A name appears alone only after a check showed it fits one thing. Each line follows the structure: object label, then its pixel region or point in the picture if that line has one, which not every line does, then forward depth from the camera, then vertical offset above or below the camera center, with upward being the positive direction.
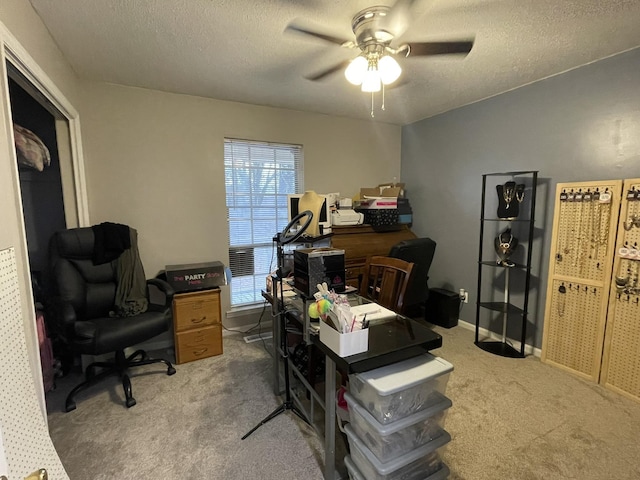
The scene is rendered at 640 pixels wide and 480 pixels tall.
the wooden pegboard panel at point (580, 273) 2.19 -0.53
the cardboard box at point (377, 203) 3.36 +0.03
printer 3.12 -0.12
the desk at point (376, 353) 1.18 -0.60
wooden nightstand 2.62 -1.06
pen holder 1.19 -0.55
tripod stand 1.72 -0.94
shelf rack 2.59 -0.59
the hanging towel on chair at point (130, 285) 2.36 -0.64
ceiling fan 1.49 +0.86
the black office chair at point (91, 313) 2.00 -0.80
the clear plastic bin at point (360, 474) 1.30 -1.17
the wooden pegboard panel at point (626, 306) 2.04 -0.71
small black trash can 3.29 -1.13
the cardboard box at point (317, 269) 1.64 -0.36
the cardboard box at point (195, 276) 2.66 -0.64
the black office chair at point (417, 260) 2.73 -0.52
